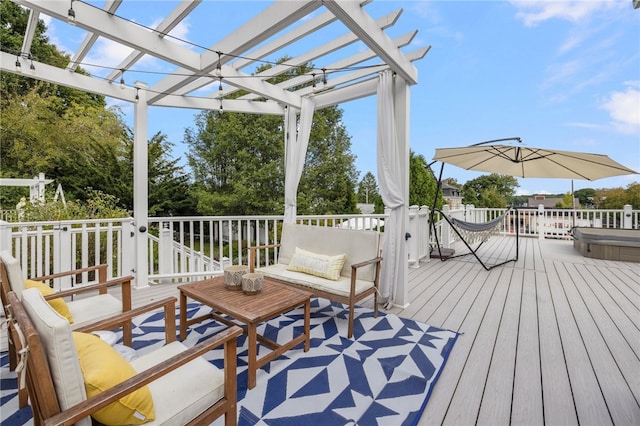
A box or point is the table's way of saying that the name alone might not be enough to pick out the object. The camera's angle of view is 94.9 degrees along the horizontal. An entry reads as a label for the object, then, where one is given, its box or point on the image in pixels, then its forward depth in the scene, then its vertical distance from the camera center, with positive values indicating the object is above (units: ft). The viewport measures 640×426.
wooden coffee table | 6.21 -2.25
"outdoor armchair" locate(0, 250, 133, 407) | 5.40 -1.98
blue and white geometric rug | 5.36 -3.64
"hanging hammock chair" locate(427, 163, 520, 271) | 16.66 -1.12
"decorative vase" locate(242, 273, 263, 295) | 7.64 -1.94
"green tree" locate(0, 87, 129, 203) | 28.50 +7.25
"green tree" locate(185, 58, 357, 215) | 38.50 +6.33
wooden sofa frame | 8.33 -2.51
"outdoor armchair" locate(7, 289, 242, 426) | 2.91 -1.92
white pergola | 7.84 +4.98
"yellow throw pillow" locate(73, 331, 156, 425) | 3.20 -1.92
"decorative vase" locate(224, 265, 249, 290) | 8.12 -1.89
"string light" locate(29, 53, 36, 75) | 9.87 +4.86
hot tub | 17.62 -2.13
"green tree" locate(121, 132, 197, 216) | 37.40 +3.73
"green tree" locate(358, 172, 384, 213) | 59.06 +4.69
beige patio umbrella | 14.79 +2.87
